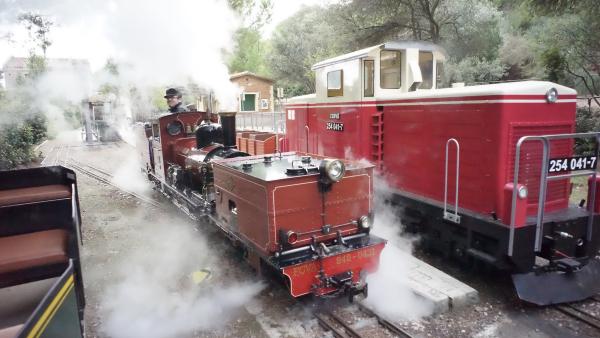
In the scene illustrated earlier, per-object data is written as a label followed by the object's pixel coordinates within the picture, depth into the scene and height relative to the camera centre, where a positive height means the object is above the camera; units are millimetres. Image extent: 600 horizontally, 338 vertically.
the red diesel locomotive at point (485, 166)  4973 -976
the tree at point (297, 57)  30900 +3092
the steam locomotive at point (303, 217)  4602 -1429
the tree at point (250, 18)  16391 +3285
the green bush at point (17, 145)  12320 -1265
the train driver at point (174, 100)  9785 +35
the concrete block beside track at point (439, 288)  5031 -2424
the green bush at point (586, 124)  13031 -1143
